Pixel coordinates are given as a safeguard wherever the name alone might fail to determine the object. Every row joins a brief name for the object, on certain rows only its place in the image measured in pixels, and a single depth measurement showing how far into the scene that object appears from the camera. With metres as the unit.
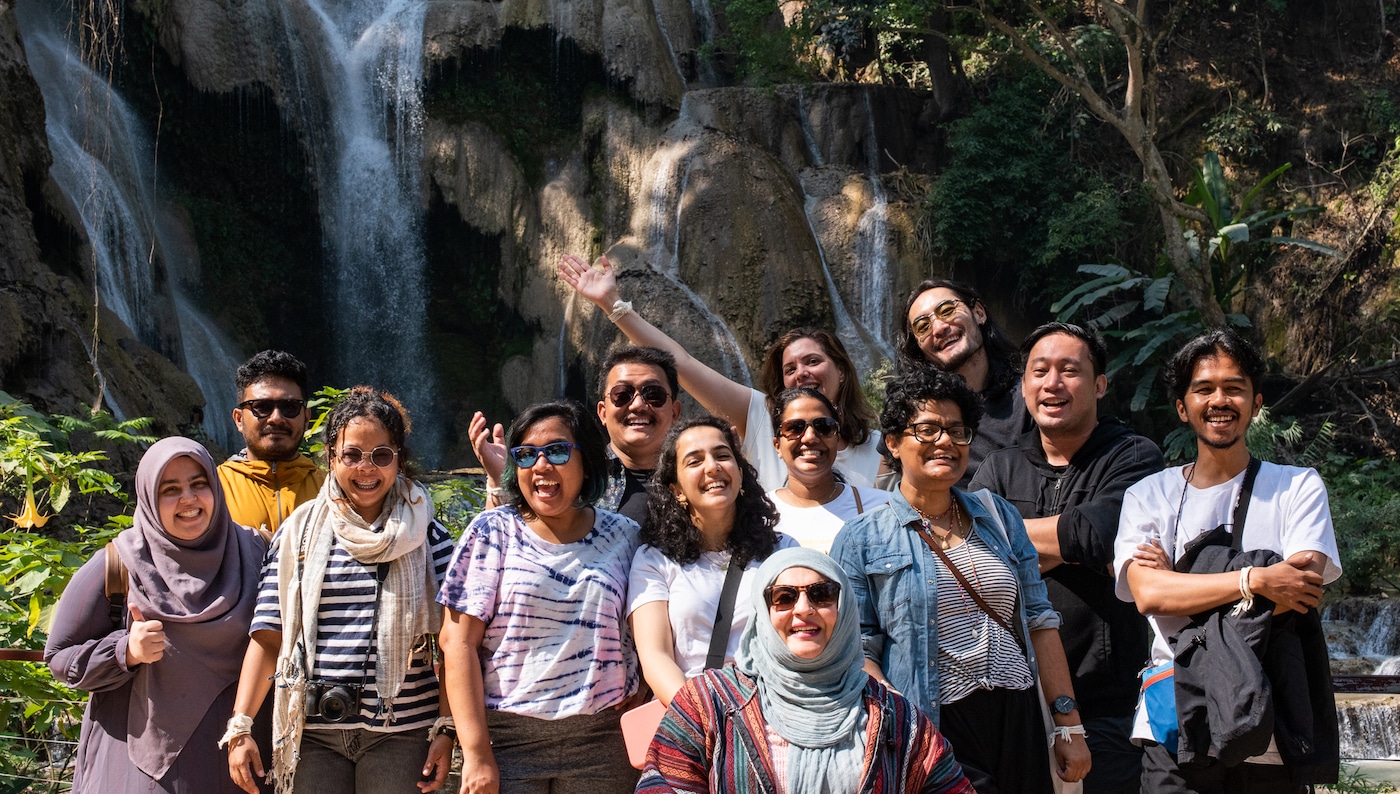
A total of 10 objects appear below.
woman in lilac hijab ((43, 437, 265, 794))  3.46
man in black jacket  3.49
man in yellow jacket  4.09
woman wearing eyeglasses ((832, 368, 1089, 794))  3.08
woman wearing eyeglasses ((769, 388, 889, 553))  3.51
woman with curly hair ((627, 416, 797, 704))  3.28
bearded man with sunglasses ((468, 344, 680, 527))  4.12
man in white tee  3.06
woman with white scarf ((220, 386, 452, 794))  3.34
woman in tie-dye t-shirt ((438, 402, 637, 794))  3.30
